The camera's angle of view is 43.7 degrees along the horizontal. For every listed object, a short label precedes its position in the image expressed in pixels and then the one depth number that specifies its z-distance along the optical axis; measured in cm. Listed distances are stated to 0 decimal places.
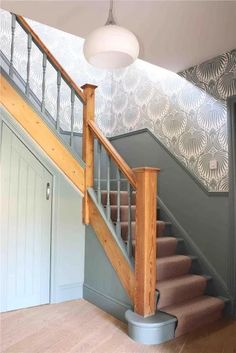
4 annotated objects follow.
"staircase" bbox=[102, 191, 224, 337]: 248
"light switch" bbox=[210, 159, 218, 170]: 302
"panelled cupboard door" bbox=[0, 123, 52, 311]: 285
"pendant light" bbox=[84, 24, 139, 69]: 161
